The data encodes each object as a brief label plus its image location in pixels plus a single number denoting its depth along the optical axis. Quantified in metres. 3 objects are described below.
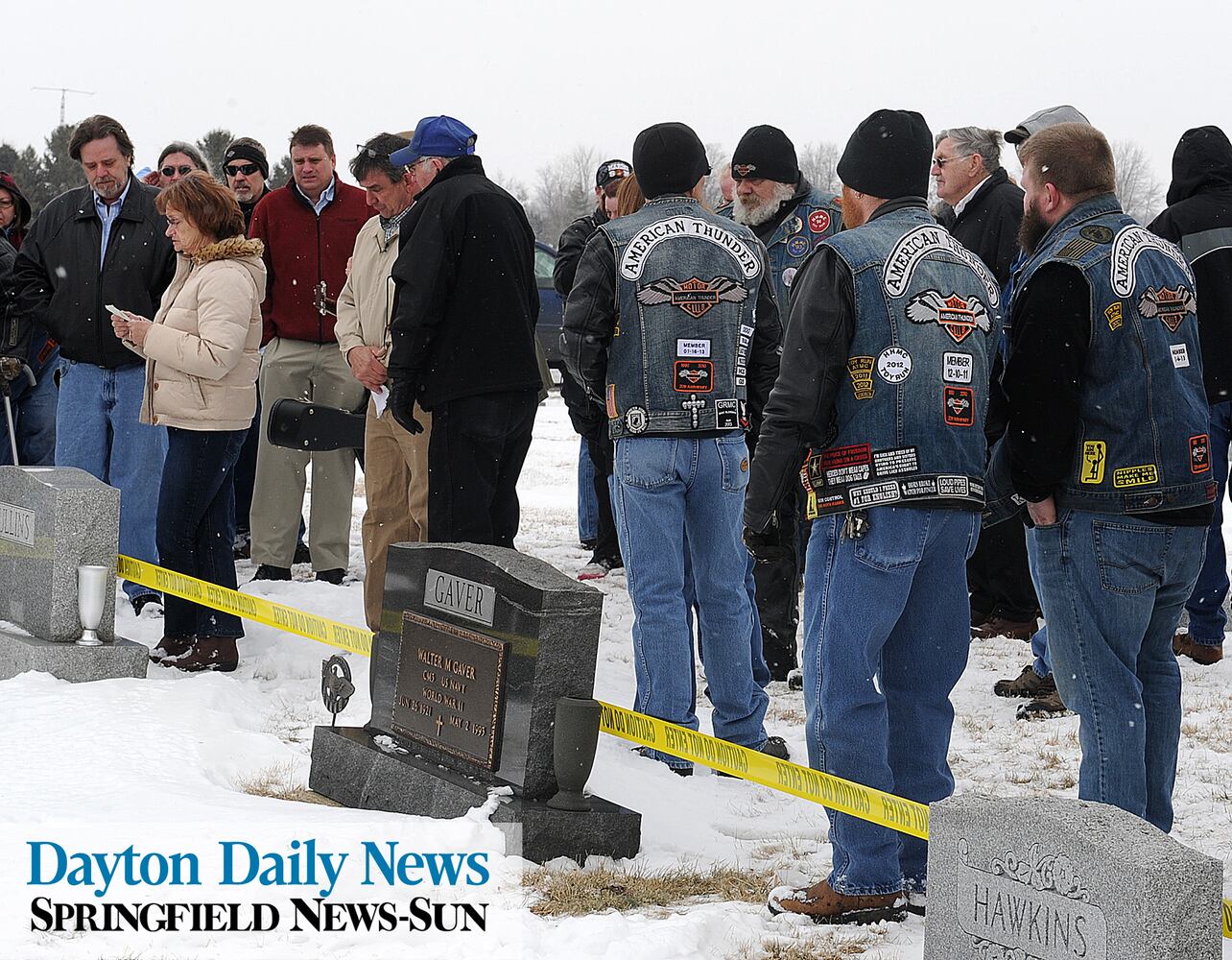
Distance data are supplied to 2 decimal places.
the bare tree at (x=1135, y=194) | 90.91
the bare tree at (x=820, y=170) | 81.44
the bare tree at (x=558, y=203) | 83.10
